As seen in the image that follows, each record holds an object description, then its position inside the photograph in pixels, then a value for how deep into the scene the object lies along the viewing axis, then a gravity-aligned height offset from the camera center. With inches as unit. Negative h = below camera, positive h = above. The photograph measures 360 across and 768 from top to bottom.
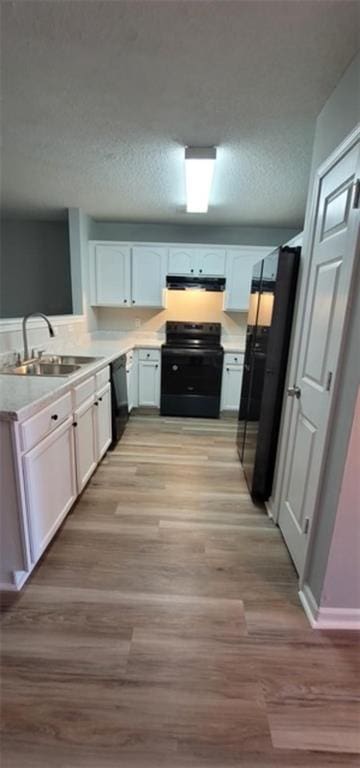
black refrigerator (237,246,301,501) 77.6 -12.1
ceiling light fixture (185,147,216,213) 84.6 +38.3
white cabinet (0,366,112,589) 58.7 -34.8
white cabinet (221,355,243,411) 157.6 -34.5
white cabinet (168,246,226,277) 157.9 +23.5
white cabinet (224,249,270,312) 158.7 +16.8
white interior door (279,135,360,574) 52.4 -4.4
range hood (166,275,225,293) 157.0 +13.2
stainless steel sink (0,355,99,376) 95.9 -18.5
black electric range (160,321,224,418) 155.0 -32.0
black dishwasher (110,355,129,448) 120.6 -34.2
